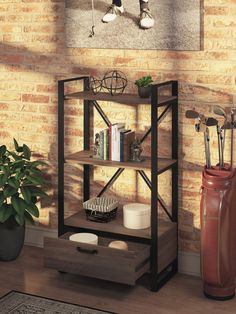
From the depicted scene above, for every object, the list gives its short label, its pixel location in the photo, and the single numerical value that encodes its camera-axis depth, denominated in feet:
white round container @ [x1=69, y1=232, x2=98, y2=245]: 14.94
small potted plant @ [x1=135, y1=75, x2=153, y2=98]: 14.47
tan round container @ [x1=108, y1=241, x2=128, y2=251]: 14.62
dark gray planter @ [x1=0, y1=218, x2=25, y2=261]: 16.43
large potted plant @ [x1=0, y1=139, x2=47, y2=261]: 15.96
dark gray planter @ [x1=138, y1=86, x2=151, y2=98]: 14.46
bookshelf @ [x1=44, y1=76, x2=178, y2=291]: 14.25
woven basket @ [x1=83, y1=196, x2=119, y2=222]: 15.40
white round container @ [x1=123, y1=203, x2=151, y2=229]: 14.99
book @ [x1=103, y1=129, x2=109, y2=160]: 15.01
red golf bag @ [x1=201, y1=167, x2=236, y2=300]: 13.91
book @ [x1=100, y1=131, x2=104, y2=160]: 15.02
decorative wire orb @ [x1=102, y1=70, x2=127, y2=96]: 15.58
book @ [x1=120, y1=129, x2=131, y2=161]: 14.82
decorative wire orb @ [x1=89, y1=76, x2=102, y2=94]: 15.89
